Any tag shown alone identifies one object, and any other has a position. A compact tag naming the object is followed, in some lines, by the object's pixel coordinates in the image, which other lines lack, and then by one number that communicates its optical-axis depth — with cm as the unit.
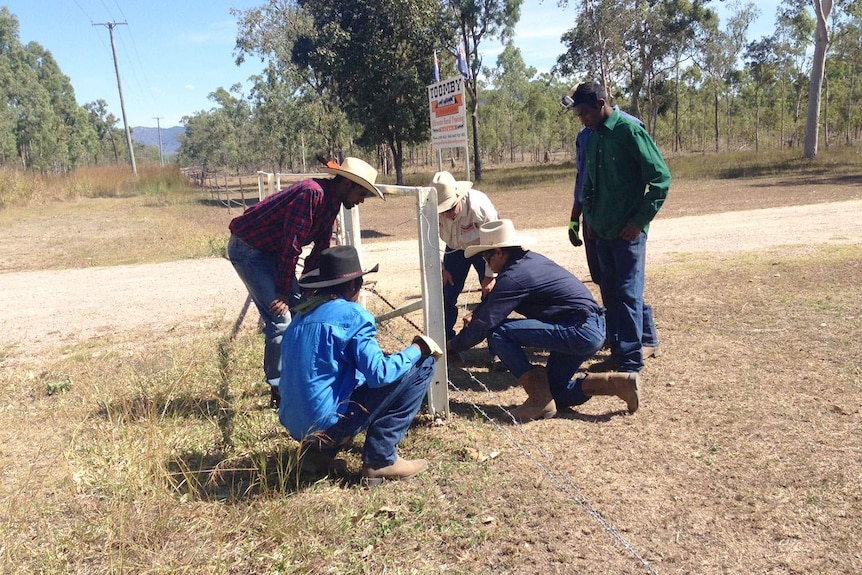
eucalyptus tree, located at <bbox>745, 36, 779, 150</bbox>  3978
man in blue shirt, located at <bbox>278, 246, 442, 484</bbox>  291
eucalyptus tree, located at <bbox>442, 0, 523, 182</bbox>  2978
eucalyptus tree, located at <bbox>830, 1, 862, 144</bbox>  3291
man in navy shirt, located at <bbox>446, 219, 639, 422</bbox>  382
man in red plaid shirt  361
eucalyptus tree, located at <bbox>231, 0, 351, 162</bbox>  3180
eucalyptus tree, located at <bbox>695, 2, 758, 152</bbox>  4076
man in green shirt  407
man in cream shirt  479
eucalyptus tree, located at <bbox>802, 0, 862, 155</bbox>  2669
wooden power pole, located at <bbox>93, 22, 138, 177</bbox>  3588
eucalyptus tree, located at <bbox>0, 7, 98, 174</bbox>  4275
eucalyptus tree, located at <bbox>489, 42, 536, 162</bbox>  5944
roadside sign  1106
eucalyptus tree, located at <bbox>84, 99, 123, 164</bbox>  7794
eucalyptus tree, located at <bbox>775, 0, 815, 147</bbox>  3529
